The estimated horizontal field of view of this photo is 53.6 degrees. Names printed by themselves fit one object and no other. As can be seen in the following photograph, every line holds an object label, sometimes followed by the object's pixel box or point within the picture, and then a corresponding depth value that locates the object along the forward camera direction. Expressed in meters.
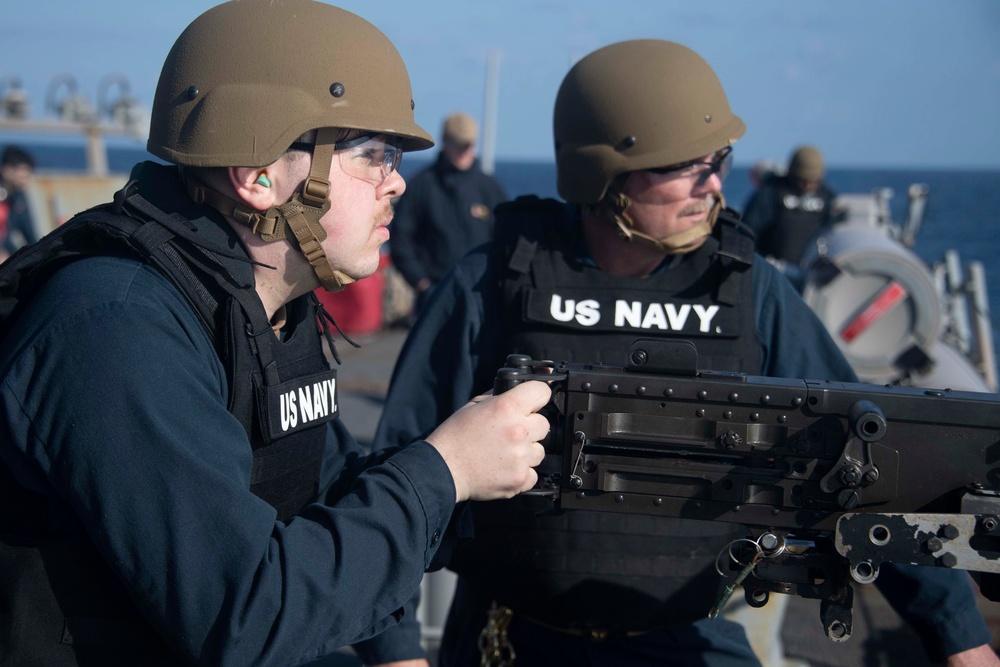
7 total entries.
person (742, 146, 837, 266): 10.02
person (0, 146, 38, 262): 10.61
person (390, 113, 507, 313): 8.55
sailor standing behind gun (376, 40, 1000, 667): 2.70
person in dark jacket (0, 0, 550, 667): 1.55
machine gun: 1.91
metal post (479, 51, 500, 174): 16.48
